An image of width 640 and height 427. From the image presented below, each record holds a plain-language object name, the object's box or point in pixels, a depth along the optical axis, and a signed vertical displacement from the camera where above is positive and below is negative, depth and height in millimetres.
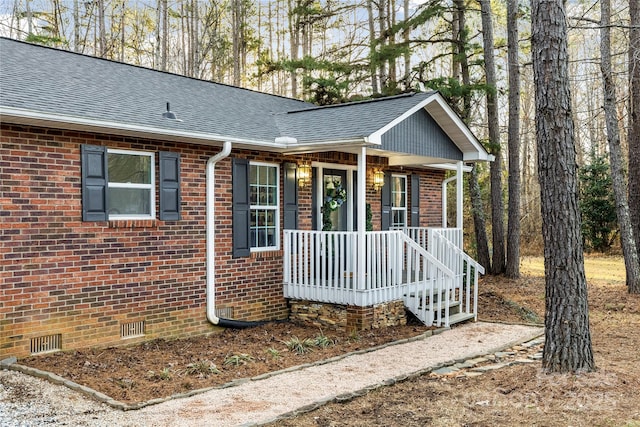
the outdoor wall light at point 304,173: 9719 +844
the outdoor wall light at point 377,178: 11469 +874
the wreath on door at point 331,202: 9586 +351
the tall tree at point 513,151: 14844 +1799
